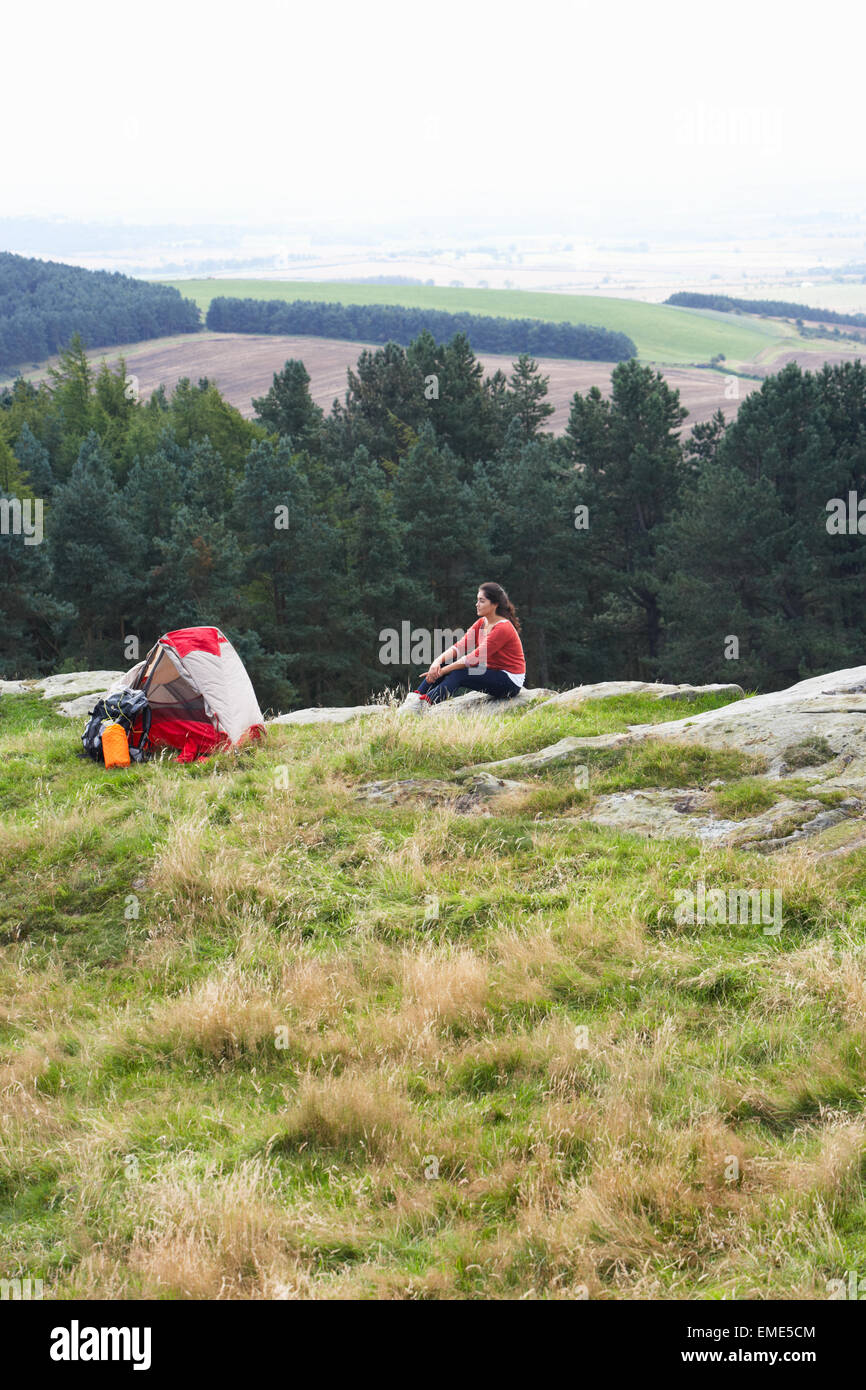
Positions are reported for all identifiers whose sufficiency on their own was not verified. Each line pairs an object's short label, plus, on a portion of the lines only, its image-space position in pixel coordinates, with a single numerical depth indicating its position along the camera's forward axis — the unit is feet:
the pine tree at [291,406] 181.78
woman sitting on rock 41.47
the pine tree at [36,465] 151.64
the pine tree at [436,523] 136.98
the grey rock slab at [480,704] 41.47
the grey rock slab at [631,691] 41.83
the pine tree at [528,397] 189.98
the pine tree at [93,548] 116.47
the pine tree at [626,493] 148.97
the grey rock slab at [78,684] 51.88
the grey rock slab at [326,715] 43.52
